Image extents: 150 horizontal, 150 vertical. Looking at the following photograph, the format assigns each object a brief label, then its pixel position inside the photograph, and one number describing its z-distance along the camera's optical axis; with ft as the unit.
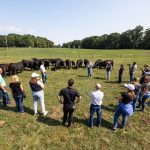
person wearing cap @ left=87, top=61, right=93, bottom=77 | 41.64
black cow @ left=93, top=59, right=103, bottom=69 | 54.88
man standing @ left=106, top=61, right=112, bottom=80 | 38.44
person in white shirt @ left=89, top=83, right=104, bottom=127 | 17.23
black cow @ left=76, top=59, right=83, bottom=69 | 54.43
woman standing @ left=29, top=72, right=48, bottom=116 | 18.92
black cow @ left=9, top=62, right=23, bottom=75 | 43.88
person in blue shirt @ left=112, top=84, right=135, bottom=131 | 16.91
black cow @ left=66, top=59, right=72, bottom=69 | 53.57
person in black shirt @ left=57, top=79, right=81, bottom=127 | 16.88
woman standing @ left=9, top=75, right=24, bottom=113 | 19.31
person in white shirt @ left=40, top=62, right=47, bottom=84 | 33.41
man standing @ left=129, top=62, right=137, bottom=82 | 36.34
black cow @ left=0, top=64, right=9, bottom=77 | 41.59
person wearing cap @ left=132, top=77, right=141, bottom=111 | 21.23
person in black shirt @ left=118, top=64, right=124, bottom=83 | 36.08
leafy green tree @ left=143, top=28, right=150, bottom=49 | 201.80
